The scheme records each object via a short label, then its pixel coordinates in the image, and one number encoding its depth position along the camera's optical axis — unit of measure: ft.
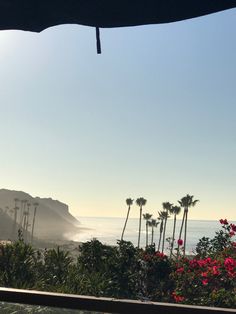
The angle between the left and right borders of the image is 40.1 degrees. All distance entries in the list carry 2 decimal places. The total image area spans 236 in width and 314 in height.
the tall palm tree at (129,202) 218.36
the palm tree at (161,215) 193.04
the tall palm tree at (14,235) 391.01
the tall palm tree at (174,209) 186.16
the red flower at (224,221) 28.66
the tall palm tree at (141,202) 206.79
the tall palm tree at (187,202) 165.43
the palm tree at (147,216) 214.14
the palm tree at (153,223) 226.95
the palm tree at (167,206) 184.13
